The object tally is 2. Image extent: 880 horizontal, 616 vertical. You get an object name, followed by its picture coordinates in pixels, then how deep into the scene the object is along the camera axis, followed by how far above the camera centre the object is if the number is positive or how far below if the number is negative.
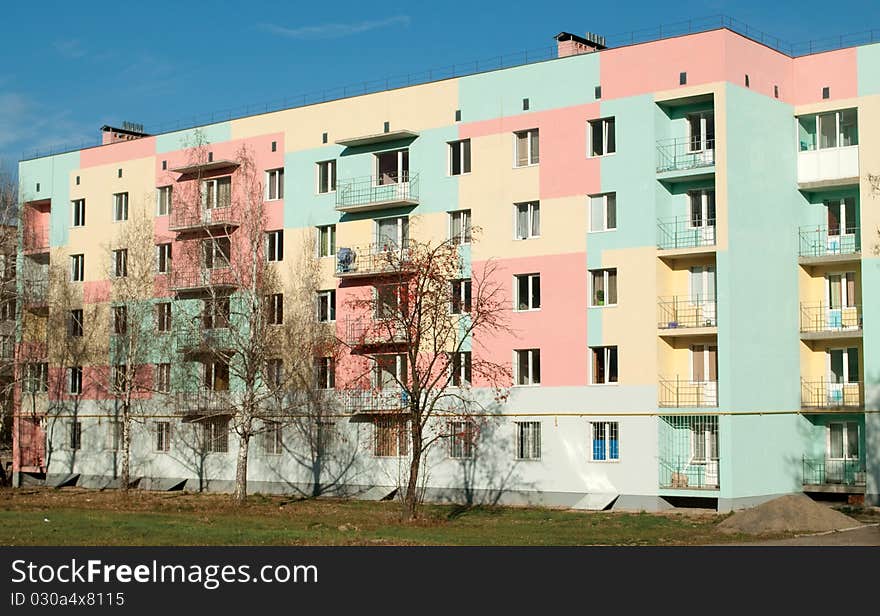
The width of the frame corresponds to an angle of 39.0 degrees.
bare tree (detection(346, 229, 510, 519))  45.81 +1.57
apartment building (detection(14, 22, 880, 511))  45.16 +4.82
